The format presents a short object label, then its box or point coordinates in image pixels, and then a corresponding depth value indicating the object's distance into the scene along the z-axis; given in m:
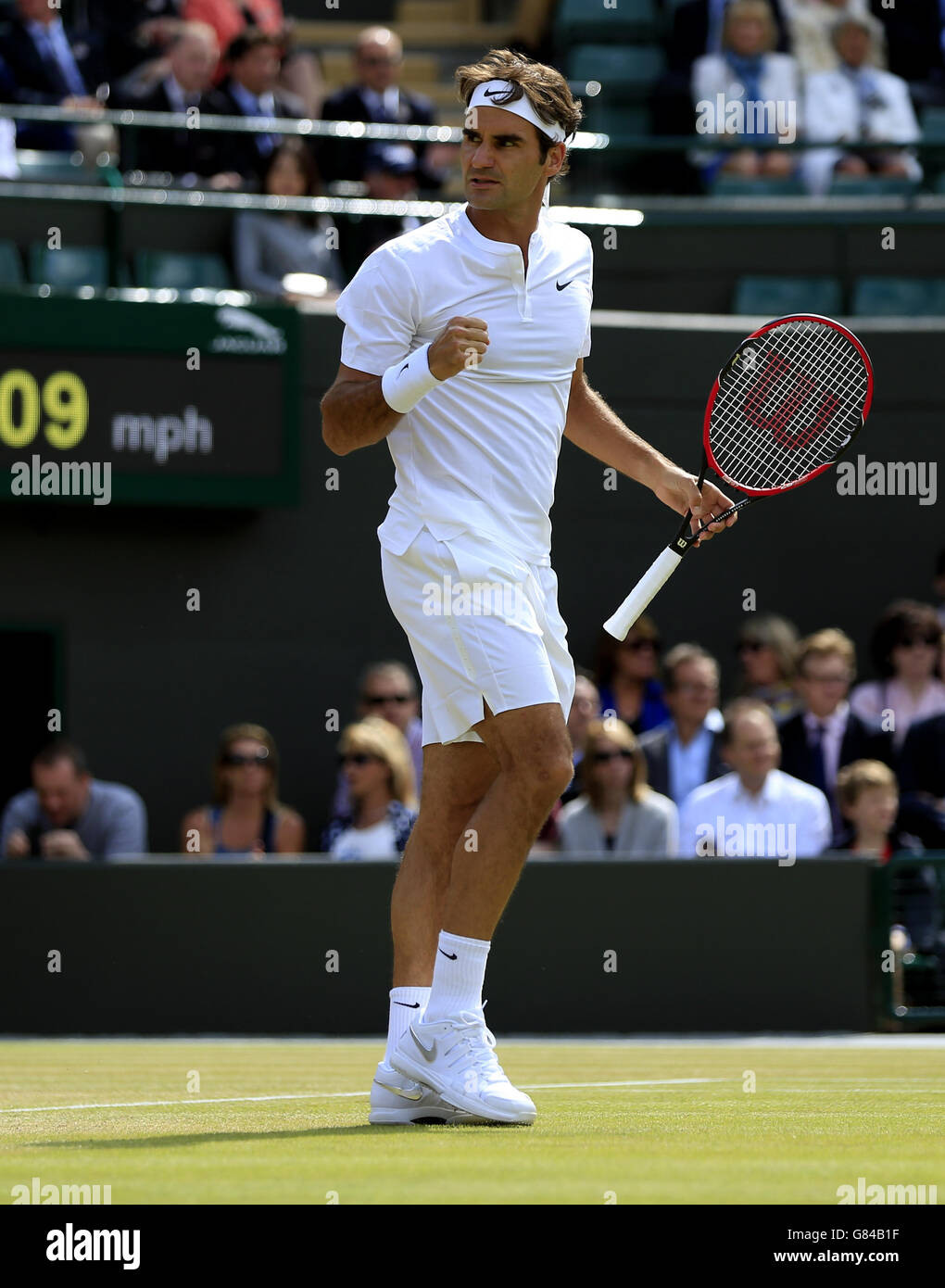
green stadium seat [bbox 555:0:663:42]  15.10
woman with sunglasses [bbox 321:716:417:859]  9.63
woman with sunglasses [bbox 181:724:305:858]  10.06
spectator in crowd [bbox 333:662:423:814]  10.41
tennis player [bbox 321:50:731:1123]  4.79
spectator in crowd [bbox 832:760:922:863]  9.90
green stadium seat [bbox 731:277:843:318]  12.93
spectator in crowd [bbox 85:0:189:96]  13.71
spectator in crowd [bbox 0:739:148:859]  10.05
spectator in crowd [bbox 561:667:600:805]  10.26
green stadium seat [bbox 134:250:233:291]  12.01
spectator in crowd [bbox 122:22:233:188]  12.46
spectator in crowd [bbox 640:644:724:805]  10.30
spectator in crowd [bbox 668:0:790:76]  13.95
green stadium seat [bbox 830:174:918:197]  13.27
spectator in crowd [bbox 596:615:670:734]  10.91
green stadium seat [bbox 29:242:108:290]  11.80
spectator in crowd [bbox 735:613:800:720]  10.88
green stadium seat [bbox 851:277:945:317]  13.06
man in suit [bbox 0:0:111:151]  12.97
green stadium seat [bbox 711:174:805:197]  13.48
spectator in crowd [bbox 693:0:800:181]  13.50
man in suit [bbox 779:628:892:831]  10.38
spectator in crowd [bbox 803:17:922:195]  13.56
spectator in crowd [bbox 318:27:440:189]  13.09
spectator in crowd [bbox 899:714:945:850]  10.42
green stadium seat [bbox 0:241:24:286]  11.62
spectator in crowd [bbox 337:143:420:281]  12.14
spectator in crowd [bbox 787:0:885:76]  13.82
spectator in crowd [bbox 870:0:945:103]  14.44
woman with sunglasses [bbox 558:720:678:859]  9.81
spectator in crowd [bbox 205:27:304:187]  12.81
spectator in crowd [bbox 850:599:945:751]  10.70
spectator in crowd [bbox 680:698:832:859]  10.02
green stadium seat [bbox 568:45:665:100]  14.76
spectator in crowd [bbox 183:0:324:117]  13.91
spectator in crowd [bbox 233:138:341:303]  12.07
